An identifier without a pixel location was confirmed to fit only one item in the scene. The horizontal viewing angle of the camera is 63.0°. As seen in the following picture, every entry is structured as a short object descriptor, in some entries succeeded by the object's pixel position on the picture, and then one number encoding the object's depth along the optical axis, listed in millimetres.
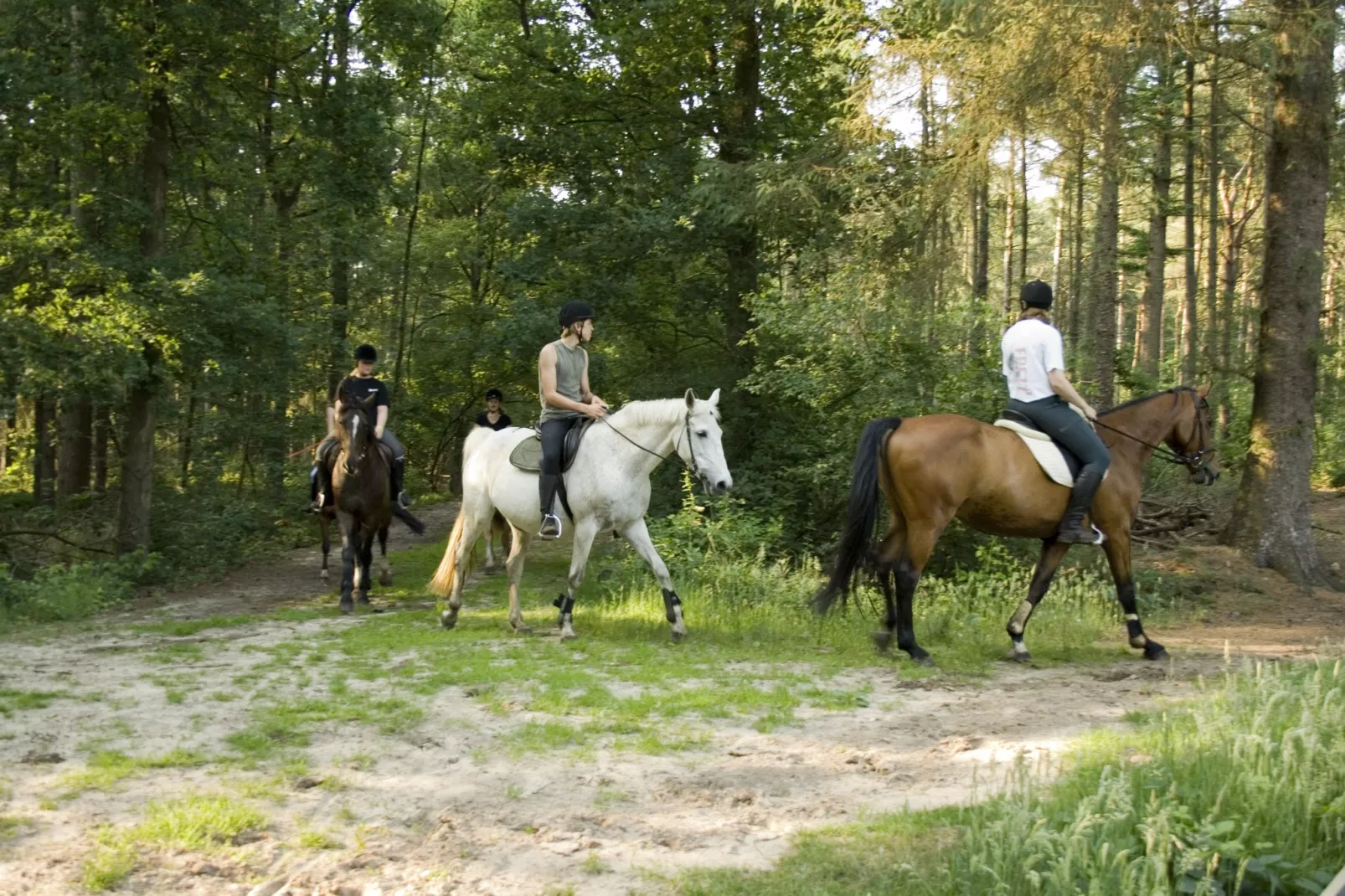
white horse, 9086
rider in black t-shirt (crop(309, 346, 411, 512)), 12367
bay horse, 8562
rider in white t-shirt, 8633
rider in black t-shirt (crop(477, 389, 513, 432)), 15344
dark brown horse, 11906
